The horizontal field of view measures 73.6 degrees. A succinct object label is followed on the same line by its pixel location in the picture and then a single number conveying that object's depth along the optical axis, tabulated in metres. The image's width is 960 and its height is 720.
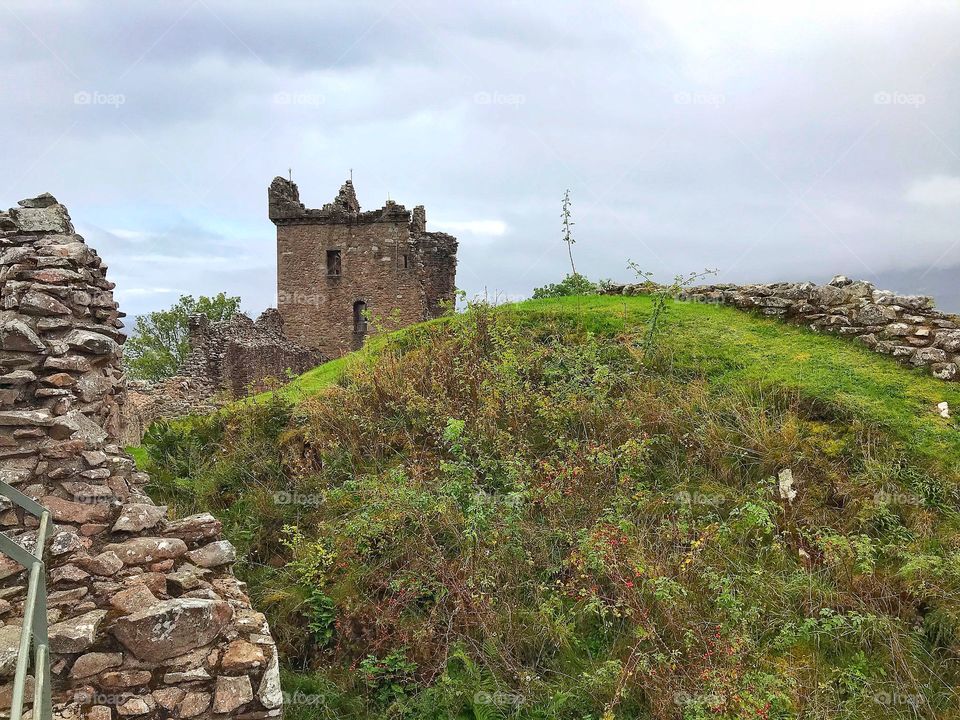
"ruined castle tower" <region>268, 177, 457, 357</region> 25.39
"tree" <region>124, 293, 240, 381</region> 43.88
